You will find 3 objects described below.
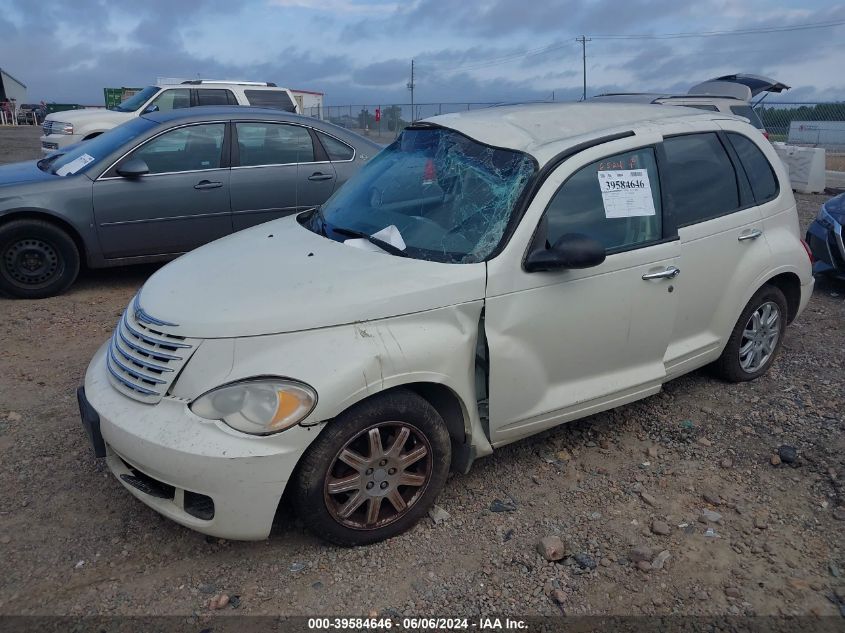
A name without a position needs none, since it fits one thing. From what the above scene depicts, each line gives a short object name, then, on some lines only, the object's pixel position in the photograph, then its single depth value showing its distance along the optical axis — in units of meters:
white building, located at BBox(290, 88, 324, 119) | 32.43
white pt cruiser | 2.71
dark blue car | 6.89
